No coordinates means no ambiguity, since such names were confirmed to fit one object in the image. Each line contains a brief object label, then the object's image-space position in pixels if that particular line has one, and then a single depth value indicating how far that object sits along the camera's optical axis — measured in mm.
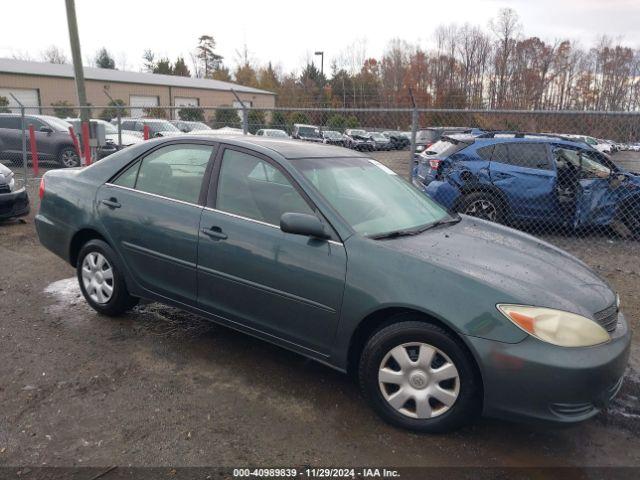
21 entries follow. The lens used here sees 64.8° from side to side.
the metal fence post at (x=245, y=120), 7511
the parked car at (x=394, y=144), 10311
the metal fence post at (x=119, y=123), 9710
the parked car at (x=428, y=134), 17797
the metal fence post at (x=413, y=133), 6223
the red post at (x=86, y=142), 10352
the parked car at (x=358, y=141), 10016
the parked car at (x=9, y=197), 7211
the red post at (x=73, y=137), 12820
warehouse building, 32656
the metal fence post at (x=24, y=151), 9805
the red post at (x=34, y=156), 11658
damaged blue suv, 7137
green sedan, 2578
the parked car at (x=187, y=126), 16047
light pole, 50531
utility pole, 11000
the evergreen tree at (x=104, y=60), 67688
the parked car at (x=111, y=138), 11062
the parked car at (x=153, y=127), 15733
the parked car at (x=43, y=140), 14492
